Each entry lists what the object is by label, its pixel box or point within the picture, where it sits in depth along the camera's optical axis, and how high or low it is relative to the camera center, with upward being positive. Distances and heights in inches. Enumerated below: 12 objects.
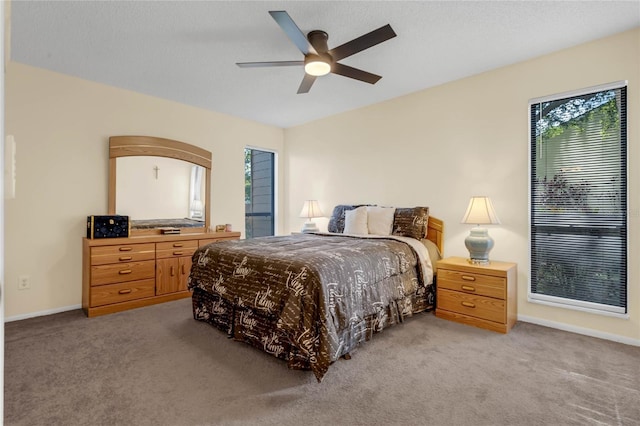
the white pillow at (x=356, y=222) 149.3 -4.4
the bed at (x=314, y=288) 79.4 -22.6
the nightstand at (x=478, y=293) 109.4 -29.3
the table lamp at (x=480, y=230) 118.9 -6.5
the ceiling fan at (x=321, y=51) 83.3 +47.5
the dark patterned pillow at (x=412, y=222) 138.1 -4.1
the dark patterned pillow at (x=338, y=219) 164.4 -3.3
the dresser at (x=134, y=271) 126.4 -25.2
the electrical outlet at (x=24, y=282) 123.3 -27.5
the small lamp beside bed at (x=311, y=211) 188.9 +1.0
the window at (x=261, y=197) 223.5 +11.0
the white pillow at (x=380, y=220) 144.7 -3.4
